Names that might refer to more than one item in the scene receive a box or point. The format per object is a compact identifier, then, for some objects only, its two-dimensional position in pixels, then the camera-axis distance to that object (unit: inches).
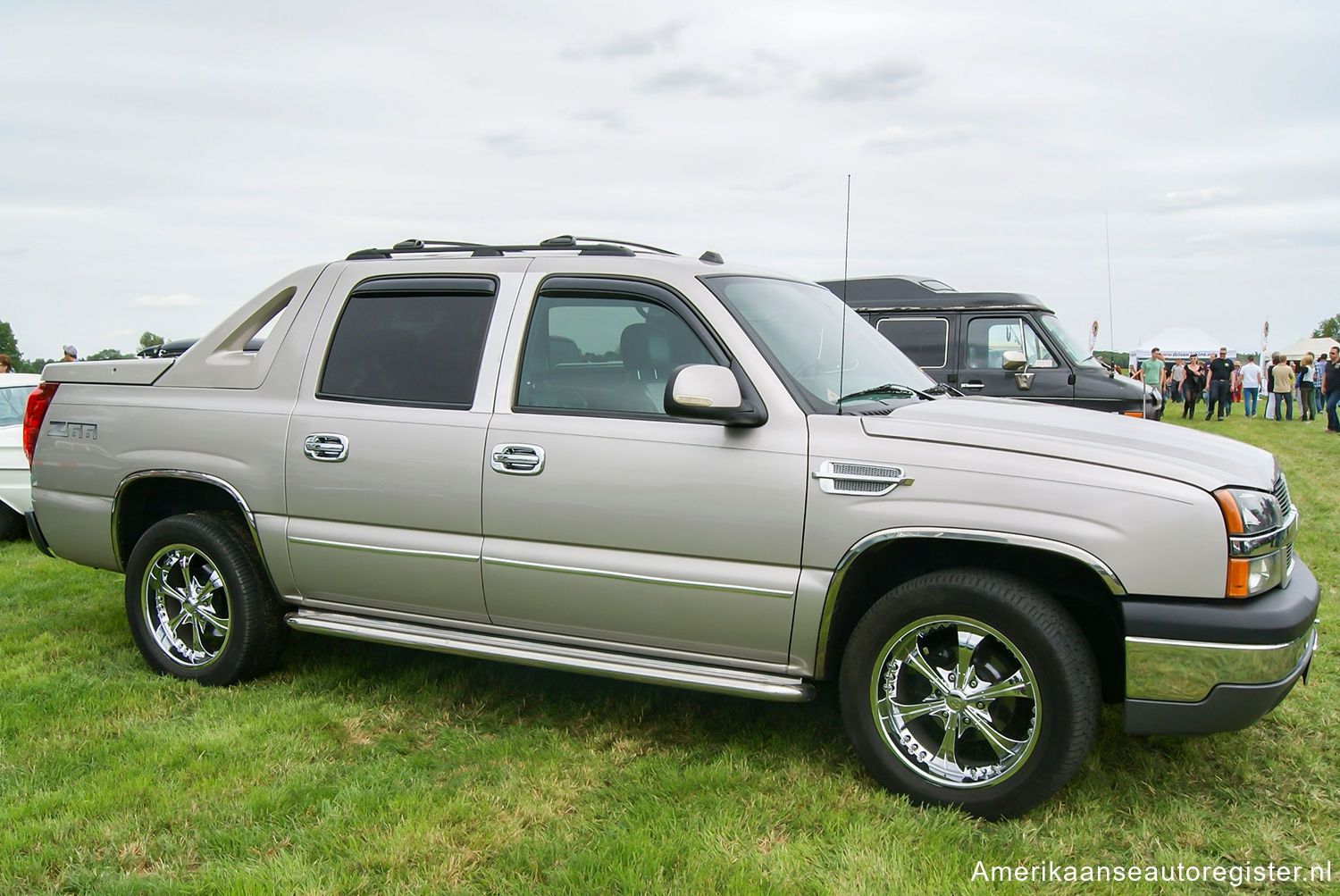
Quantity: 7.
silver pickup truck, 126.2
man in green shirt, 859.4
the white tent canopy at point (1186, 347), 1194.6
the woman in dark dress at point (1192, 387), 952.9
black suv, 440.8
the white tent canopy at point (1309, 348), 1635.1
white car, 317.4
